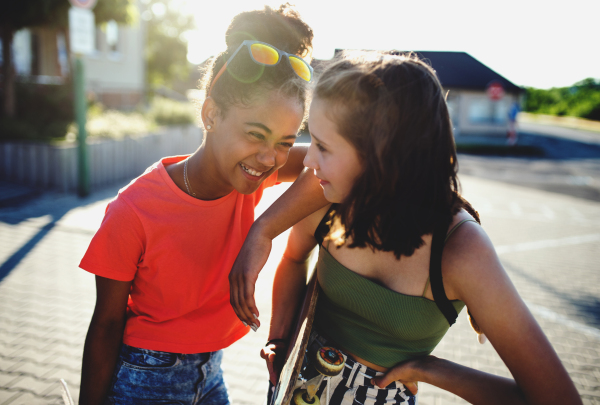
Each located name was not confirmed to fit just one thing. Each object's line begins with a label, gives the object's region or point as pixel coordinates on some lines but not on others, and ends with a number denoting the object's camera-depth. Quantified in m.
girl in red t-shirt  1.44
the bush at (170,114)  13.52
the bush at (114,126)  9.48
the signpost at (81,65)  6.36
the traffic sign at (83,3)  6.03
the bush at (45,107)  10.16
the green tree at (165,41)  35.69
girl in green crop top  1.10
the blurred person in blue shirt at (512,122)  21.95
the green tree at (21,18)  9.57
